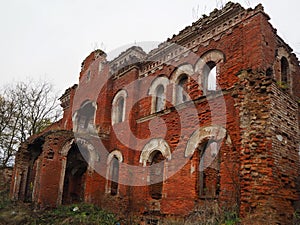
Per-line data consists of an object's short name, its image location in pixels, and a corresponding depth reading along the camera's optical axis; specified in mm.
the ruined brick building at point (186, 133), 8852
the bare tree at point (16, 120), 25922
